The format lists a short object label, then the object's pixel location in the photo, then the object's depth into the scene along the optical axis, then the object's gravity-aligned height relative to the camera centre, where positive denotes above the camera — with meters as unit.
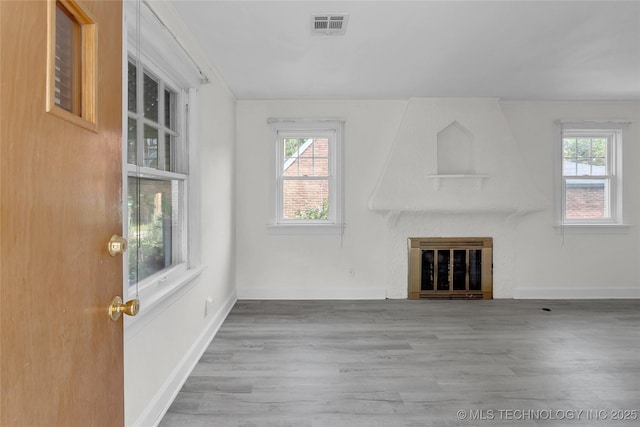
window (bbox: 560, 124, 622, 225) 4.66 +0.41
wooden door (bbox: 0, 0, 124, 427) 0.64 -0.05
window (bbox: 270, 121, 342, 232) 4.59 +0.35
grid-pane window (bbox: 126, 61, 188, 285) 1.96 +0.19
